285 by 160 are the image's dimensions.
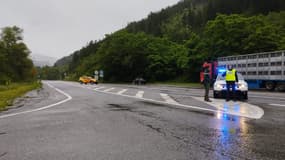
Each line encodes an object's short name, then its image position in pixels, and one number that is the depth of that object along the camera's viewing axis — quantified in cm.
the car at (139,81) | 5503
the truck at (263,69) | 2362
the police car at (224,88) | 1470
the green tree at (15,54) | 7425
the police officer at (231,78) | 1386
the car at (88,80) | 5455
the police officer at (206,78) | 1379
